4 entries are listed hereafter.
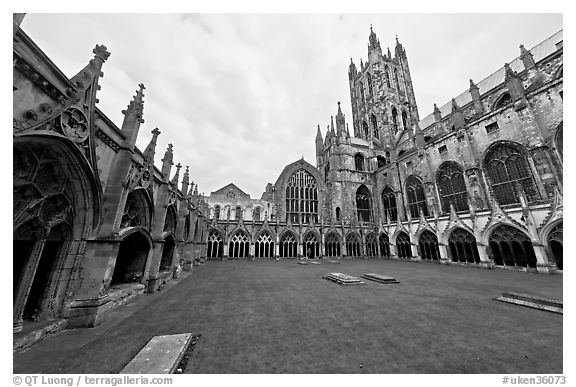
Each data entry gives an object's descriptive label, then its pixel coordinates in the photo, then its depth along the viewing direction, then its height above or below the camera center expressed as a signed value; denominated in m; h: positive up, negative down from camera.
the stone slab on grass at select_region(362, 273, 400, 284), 9.99 -1.51
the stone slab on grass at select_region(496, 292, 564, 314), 5.55 -1.59
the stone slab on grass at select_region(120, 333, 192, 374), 2.93 -1.61
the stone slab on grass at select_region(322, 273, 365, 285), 9.60 -1.46
